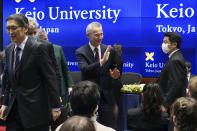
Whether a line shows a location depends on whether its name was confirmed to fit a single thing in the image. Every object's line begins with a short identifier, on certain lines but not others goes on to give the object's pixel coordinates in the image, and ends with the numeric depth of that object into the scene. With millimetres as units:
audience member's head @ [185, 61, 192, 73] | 6508
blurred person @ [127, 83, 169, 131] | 3377
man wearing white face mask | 4359
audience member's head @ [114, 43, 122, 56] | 6935
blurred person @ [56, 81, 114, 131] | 2529
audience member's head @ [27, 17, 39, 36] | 3917
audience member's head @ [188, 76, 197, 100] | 3178
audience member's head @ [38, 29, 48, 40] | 4609
